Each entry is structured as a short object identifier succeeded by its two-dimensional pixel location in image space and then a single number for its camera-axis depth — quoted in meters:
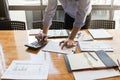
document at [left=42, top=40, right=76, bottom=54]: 1.39
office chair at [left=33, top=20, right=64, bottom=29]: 2.21
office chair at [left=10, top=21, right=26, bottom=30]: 2.21
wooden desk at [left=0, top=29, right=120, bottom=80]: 1.11
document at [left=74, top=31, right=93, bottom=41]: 1.64
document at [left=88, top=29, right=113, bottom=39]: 1.67
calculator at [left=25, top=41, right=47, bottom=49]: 1.46
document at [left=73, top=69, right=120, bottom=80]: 1.04
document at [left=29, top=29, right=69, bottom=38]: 1.74
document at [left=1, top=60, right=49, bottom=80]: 1.05
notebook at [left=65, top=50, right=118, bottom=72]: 1.13
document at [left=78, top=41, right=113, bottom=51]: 1.40
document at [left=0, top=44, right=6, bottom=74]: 1.15
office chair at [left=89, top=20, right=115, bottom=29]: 2.19
